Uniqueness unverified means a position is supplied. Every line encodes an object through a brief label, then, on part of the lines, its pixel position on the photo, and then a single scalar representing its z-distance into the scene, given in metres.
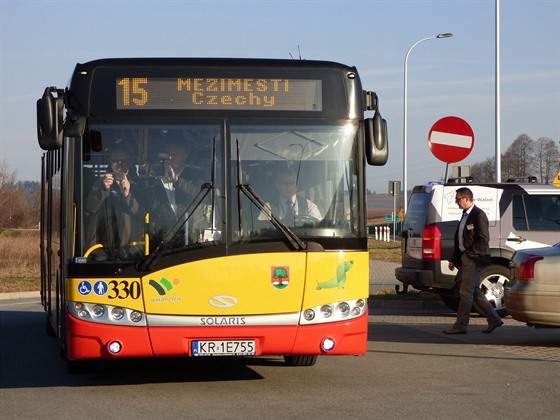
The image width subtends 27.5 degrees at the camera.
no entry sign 19.03
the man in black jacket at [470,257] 15.23
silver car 13.46
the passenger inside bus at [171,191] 10.03
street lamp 43.46
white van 17.80
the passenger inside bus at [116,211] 10.04
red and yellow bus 9.93
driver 10.15
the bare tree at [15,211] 76.69
